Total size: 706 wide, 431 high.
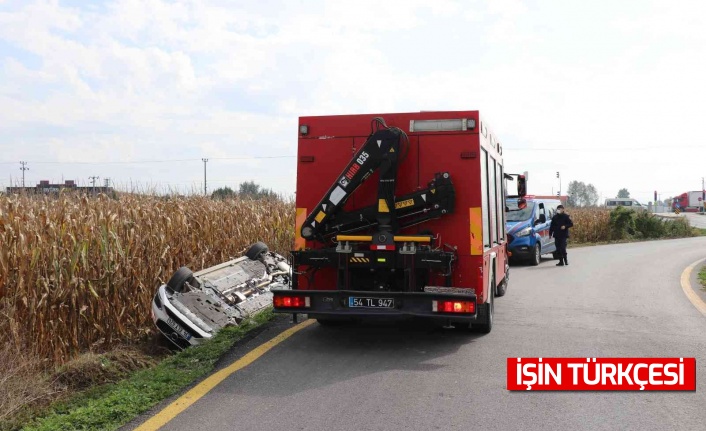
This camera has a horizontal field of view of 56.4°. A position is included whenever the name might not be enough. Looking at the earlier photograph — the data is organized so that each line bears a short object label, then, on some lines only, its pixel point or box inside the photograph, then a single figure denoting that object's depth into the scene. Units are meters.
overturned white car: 8.07
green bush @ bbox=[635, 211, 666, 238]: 34.23
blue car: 17.72
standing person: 17.92
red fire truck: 7.18
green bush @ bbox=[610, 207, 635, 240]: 32.72
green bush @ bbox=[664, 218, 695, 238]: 35.78
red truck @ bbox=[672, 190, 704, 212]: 95.81
